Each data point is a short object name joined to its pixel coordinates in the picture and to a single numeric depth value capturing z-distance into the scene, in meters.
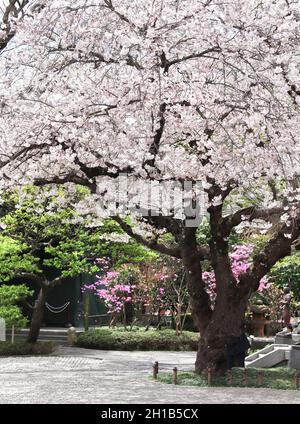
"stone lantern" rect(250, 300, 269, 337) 26.32
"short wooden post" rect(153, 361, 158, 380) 14.81
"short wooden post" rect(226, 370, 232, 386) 13.67
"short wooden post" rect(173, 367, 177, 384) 13.97
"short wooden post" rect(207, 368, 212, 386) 13.66
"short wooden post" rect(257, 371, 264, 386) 13.57
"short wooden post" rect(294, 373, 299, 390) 13.31
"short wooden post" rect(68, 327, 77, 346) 23.92
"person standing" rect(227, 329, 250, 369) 14.37
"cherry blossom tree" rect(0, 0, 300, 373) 11.61
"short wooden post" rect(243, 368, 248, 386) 13.63
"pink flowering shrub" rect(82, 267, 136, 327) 25.08
